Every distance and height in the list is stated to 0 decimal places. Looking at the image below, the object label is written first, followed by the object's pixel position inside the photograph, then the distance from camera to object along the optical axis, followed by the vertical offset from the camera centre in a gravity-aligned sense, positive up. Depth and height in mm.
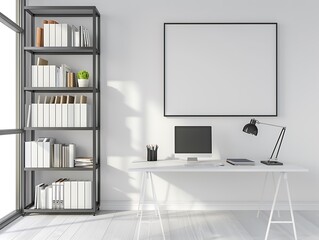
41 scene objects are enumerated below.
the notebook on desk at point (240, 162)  3711 -464
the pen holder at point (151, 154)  4148 -431
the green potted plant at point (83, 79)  4125 +424
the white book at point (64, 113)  4055 +33
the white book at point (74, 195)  4074 -892
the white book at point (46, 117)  4066 -13
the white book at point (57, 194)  4082 -889
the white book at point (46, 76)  4082 +451
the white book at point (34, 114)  4074 +19
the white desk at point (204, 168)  3426 -493
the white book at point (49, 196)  4094 -910
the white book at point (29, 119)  4082 -38
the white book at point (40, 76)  4082 +451
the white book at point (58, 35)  4078 +916
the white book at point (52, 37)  4090 +894
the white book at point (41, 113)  4066 +31
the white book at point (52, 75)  4083 +463
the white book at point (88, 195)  4078 -892
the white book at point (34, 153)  4062 -420
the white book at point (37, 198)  4102 -934
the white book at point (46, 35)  4098 +917
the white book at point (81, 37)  4117 +896
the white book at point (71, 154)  4086 -436
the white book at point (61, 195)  4082 -894
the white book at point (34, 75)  4098 +462
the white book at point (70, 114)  4055 +22
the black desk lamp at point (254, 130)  3847 -141
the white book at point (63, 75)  4133 +468
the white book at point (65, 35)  4078 +918
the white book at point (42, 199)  4094 -944
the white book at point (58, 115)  4059 +10
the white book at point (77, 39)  4099 +875
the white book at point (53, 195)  4086 -896
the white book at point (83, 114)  4047 +23
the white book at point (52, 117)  4062 -13
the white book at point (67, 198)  4082 -927
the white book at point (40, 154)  4059 -430
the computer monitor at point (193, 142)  3992 -278
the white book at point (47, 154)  4055 -429
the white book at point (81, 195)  4074 -891
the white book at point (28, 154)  4066 -432
